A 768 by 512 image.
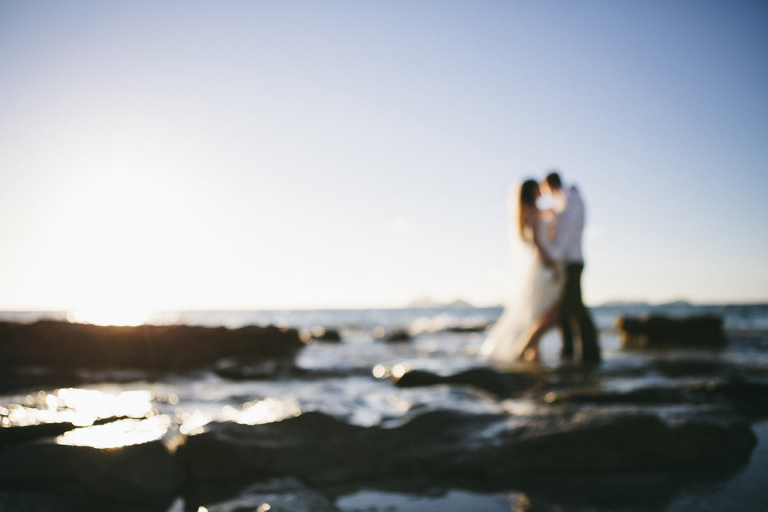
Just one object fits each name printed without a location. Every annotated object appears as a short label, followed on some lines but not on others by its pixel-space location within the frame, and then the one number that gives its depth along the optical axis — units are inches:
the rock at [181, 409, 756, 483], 69.8
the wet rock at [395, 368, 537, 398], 144.8
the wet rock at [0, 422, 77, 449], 65.4
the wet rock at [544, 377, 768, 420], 107.8
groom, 214.4
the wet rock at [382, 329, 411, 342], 508.6
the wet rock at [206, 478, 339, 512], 56.4
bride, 224.8
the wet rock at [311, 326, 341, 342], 562.3
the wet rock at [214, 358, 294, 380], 194.1
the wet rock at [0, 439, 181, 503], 58.7
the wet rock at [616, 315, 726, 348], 380.5
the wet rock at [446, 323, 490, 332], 731.4
